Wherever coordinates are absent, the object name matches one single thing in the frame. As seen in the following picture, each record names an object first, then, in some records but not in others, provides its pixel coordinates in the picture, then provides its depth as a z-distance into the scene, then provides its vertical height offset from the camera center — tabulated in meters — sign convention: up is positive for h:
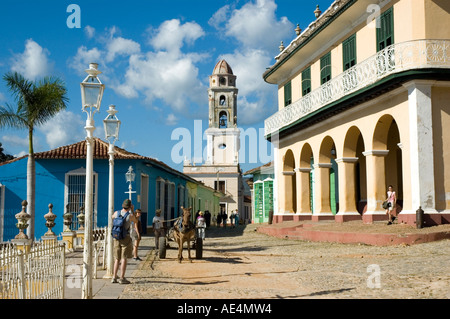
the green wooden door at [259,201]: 39.44 +1.03
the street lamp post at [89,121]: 8.00 +1.42
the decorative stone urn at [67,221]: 18.09 -0.14
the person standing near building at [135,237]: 13.48 -0.52
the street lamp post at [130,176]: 21.16 +1.55
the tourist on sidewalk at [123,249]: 9.64 -0.56
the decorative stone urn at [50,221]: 16.78 -0.13
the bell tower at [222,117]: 63.44 +11.28
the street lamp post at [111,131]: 12.08 +1.93
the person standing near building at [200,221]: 23.71 -0.21
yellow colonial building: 15.23 +3.53
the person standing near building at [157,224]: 16.15 -0.22
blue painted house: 24.16 +1.48
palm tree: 18.61 +3.79
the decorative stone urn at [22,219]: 14.01 -0.05
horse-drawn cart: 13.73 -0.49
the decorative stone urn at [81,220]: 19.02 -0.11
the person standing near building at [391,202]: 16.23 +0.38
